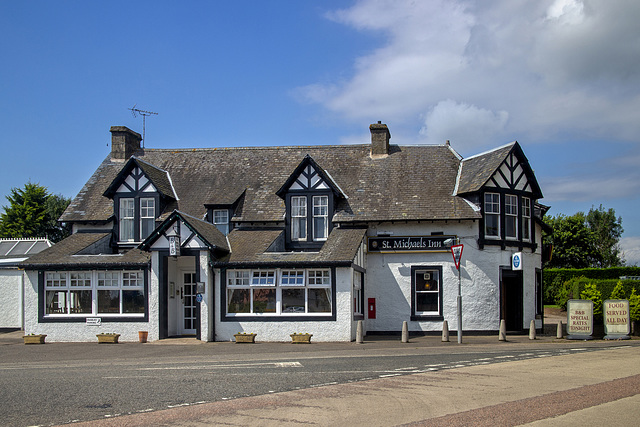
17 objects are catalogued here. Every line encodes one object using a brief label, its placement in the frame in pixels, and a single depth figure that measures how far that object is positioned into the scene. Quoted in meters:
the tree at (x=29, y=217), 58.38
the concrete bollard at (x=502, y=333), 24.00
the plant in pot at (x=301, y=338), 23.80
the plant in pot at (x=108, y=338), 25.06
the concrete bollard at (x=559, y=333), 24.30
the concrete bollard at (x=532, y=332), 24.41
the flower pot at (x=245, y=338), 24.08
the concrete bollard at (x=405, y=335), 23.27
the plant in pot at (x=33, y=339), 25.06
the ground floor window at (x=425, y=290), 27.34
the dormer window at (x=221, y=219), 29.20
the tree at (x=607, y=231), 70.94
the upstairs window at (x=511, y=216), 27.76
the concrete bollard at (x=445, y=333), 23.91
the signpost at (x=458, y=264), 23.17
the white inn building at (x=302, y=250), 25.00
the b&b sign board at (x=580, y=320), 23.89
